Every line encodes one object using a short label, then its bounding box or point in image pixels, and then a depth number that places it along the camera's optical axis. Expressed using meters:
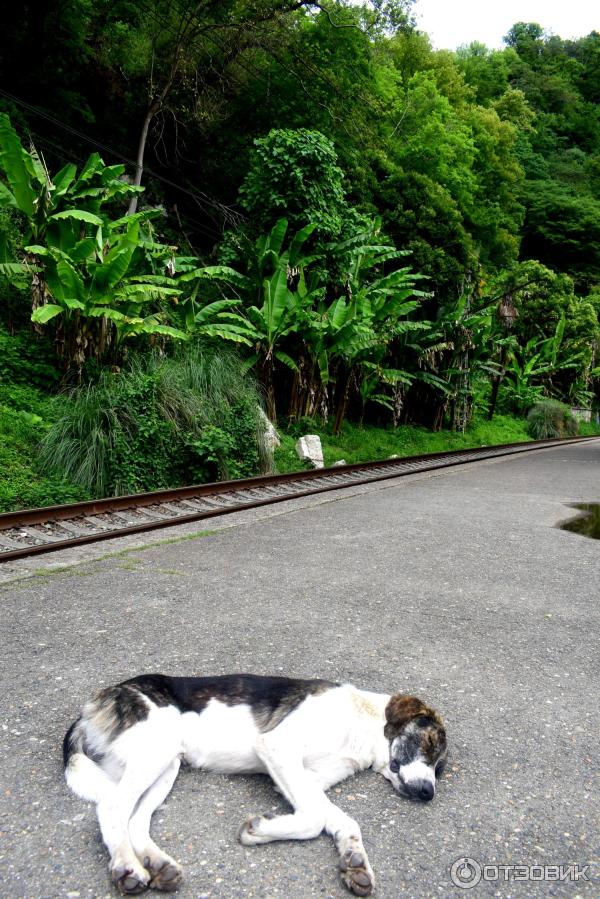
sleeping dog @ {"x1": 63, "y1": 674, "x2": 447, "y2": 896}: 2.43
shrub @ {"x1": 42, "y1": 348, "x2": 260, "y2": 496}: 9.63
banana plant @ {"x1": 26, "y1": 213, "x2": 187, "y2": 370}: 10.77
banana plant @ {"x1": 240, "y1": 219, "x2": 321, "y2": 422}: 15.39
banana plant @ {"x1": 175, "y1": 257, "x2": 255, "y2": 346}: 13.73
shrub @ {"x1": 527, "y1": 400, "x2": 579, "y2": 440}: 34.41
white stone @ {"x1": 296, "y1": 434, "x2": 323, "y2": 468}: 15.05
